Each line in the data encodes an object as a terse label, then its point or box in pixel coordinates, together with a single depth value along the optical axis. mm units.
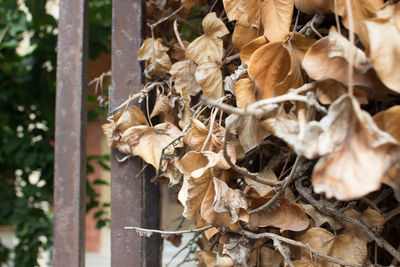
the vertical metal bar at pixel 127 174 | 584
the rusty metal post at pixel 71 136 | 637
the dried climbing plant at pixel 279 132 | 291
